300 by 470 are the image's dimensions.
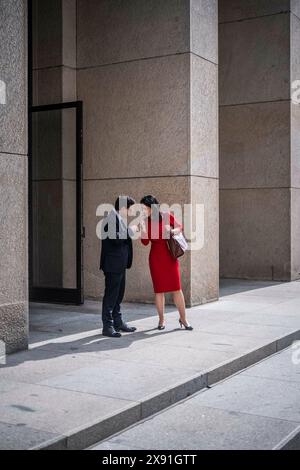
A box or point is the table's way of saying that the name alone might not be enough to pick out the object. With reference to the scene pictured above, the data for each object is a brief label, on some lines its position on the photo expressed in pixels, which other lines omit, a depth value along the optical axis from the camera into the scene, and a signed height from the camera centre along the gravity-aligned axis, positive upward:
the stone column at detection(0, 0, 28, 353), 6.91 +0.41
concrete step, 4.37 -1.57
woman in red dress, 8.48 -0.61
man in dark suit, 8.08 -0.55
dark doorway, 11.70 +0.22
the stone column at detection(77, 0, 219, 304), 10.70 +1.70
